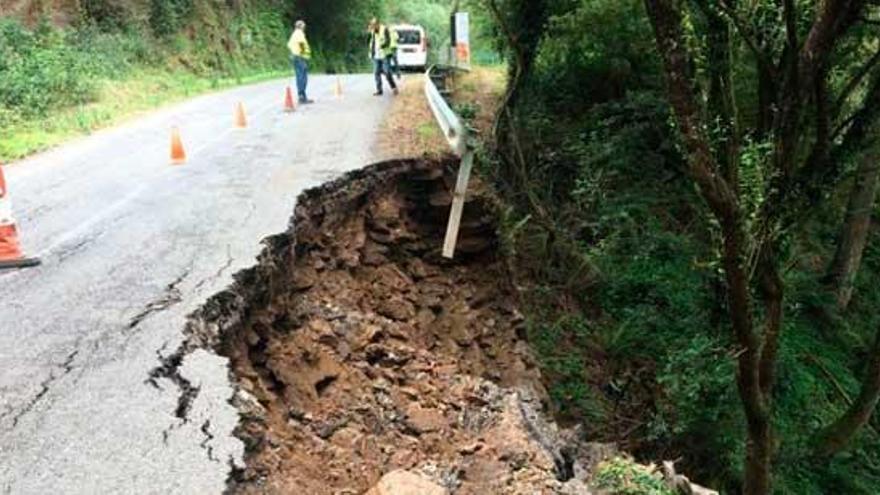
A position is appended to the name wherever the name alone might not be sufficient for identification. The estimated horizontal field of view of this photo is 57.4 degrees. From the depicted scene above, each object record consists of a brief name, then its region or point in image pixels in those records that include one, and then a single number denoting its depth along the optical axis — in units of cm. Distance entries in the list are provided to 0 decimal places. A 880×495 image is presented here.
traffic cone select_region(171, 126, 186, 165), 1161
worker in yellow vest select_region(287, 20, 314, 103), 1808
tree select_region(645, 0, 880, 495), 477
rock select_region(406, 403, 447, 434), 628
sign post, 2392
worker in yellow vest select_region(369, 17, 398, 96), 1842
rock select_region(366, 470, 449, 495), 455
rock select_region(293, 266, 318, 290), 798
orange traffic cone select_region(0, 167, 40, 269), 736
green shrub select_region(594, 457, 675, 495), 523
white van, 3288
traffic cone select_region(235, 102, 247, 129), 1484
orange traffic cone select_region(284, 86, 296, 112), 1742
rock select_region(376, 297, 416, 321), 889
